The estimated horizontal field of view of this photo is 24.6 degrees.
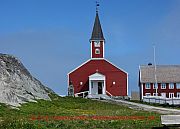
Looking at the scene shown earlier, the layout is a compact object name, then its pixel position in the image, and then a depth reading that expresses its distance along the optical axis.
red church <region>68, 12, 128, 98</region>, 75.12
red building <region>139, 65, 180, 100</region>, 78.69
